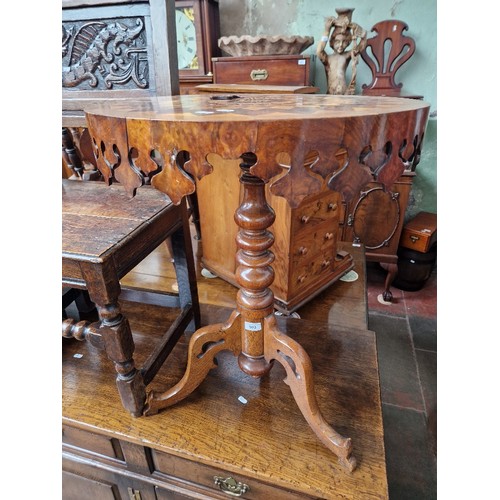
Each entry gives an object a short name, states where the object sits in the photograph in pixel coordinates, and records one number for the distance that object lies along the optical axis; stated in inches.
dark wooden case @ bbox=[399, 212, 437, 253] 85.7
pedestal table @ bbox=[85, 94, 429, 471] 19.2
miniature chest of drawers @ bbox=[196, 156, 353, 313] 49.2
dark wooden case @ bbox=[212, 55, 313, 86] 69.6
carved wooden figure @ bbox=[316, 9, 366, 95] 70.1
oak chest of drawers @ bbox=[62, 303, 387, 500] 31.1
